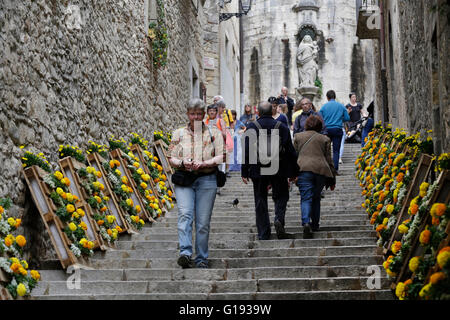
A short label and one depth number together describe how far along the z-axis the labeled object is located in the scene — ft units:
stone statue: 93.45
